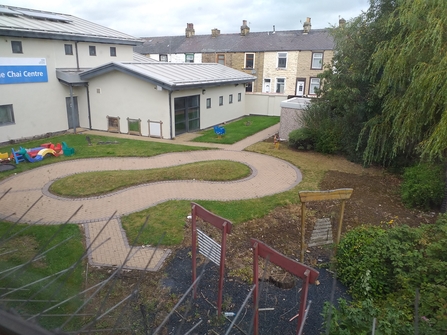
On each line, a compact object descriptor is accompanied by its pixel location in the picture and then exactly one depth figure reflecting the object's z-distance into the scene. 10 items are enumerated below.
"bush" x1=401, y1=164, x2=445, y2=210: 9.35
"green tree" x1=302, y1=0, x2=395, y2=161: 12.47
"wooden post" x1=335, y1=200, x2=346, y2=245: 6.82
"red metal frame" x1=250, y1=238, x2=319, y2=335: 3.81
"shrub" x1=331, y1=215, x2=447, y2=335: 3.98
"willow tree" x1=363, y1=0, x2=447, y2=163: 8.38
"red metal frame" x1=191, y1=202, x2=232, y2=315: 4.97
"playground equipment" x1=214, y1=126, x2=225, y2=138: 18.88
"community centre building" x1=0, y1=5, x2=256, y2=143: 16.25
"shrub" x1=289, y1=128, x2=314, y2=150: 15.53
